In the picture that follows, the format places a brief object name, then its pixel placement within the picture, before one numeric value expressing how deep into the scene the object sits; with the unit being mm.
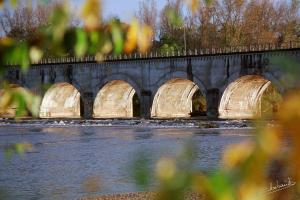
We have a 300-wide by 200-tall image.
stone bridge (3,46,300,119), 180660
